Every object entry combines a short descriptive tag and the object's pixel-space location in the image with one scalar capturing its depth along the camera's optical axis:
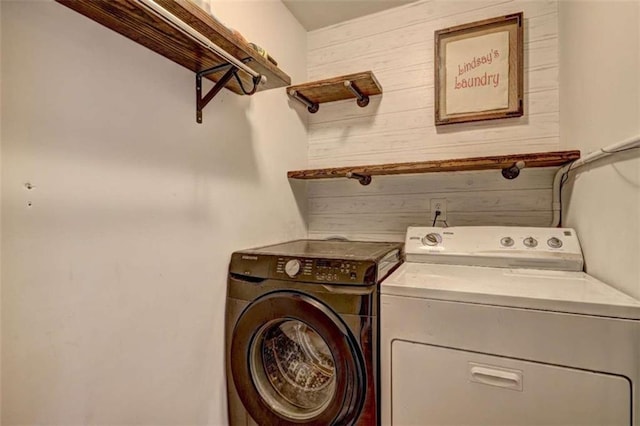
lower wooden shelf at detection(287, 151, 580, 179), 1.33
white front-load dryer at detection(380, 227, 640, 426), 0.86
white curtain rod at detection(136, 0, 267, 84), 0.76
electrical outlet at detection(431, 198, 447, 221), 1.82
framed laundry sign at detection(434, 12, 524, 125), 1.66
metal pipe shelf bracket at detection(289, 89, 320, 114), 1.92
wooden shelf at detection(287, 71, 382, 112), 1.74
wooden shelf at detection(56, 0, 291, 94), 0.80
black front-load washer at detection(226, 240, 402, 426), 1.15
